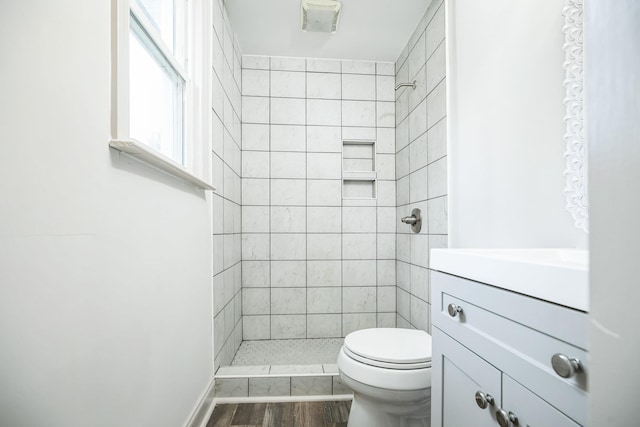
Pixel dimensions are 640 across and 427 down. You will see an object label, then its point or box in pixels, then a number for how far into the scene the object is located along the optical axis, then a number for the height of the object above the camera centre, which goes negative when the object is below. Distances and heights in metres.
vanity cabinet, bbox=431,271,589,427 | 0.47 -0.28
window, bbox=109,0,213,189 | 0.76 +0.48
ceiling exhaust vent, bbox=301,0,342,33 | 1.75 +1.20
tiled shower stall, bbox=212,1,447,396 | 2.29 +0.14
